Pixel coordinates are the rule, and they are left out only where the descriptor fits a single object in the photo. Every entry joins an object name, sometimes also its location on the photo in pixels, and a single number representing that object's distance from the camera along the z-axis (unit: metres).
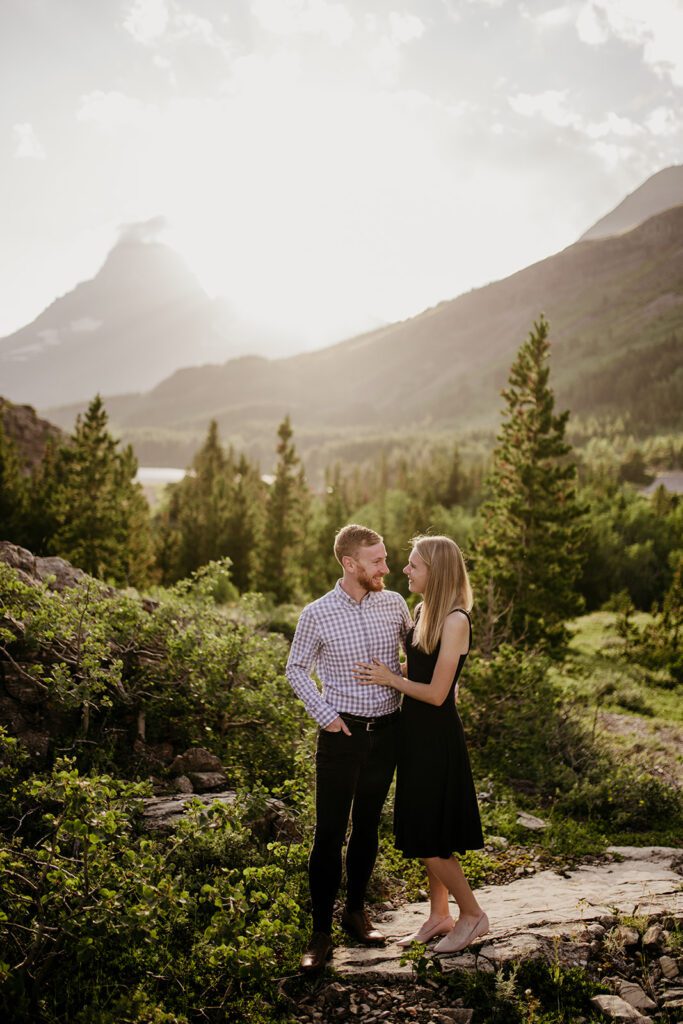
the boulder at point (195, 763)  7.34
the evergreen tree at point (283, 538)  39.06
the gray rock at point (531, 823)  8.05
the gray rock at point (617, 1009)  4.14
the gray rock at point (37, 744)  6.66
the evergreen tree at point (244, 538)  39.19
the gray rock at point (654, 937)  4.82
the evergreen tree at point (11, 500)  26.66
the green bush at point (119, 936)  4.02
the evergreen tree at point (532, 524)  23.70
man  4.68
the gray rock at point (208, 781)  7.13
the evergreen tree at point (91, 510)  27.90
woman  4.63
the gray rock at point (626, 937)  4.84
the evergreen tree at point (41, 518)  27.50
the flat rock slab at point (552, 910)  4.75
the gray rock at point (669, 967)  4.55
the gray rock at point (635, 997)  4.30
